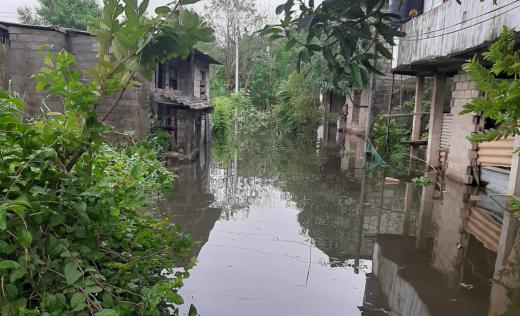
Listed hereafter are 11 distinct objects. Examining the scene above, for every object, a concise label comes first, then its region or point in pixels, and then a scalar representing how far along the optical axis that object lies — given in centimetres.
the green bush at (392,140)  1648
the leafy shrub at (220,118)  2294
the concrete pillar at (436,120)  1340
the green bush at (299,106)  2597
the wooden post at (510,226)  641
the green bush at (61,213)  189
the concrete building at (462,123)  734
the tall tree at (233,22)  3338
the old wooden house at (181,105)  1380
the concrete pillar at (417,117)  1488
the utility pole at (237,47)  3275
